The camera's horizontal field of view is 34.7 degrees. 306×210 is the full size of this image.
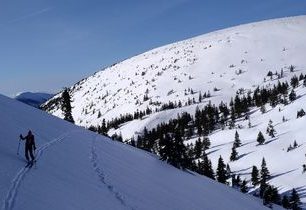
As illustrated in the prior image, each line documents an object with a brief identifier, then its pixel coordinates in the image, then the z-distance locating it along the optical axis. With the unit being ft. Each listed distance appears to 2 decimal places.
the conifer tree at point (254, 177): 479.41
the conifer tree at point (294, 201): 402.72
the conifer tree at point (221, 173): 389.15
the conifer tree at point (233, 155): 607.78
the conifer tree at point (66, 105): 378.12
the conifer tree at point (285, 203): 399.03
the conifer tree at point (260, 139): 652.48
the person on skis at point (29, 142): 102.02
